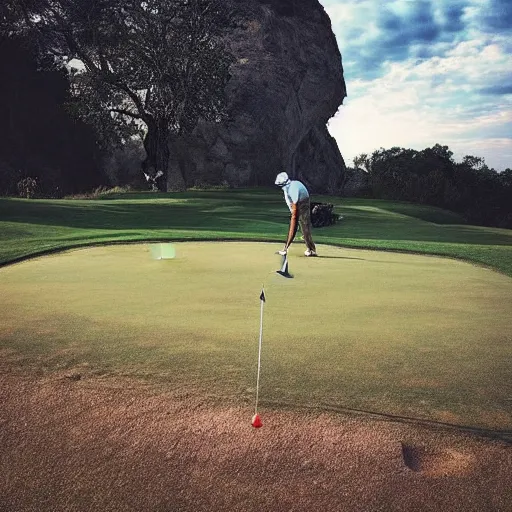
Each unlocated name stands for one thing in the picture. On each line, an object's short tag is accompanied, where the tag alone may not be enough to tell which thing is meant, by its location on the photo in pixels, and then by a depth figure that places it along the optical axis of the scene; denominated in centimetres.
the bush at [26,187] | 3306
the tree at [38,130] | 4075
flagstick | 375
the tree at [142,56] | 3331
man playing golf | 1006
